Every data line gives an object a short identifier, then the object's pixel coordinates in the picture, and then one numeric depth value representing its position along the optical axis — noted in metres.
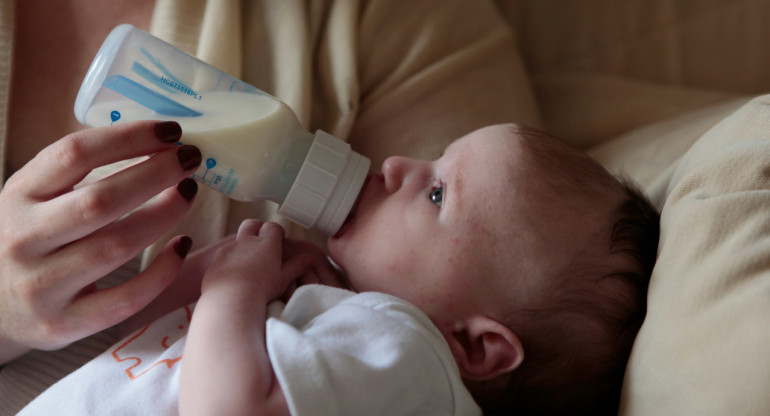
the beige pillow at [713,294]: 0.65
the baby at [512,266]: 0.83
